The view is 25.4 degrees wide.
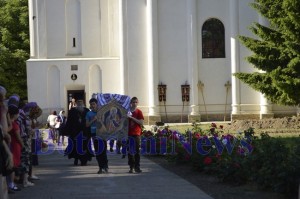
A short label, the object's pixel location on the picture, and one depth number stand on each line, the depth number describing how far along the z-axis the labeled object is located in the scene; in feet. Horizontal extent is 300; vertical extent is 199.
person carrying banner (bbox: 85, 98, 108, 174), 54.08
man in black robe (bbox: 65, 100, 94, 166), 61.67
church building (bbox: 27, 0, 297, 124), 135.13
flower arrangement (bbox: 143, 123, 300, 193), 38.09
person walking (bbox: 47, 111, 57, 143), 98.27
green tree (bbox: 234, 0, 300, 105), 108.47
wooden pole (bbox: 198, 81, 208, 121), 138.62
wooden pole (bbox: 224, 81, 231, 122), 138.44
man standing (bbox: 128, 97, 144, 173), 53.78
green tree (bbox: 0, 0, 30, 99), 183.52
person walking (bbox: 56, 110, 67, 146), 98.14
